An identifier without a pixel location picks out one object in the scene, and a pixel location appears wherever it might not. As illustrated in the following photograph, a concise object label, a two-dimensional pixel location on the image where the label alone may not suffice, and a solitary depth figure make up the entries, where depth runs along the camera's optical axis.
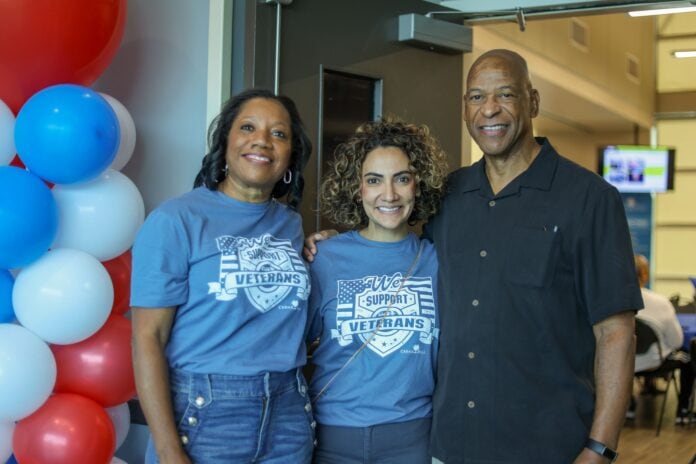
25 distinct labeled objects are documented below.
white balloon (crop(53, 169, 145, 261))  2.58
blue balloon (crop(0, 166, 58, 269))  2.35
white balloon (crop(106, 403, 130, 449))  2.81
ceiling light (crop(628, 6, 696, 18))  3.49
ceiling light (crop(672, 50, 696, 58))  10.78
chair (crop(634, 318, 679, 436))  5.94
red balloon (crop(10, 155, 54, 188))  2.65
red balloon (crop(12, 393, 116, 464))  2.48
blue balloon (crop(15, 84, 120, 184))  2.42
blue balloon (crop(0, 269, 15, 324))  2.51
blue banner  10.85
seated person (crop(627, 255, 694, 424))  5.91
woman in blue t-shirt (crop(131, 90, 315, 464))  1.93
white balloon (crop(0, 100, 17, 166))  2.49
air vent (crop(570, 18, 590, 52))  8.45
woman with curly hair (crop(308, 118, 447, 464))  2.19
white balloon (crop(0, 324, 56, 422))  2.38
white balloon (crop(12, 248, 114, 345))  2.45
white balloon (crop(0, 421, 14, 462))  2.55
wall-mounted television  10.37
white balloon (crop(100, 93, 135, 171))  2.76
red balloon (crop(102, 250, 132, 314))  2.77
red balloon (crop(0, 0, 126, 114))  2.42
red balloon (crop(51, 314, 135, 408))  2.61
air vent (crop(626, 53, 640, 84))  10.54
